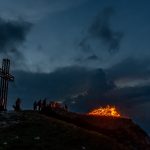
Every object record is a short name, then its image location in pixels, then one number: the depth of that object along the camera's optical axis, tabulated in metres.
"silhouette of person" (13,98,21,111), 22.97
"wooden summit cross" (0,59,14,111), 24.05
